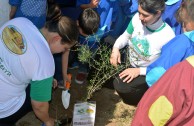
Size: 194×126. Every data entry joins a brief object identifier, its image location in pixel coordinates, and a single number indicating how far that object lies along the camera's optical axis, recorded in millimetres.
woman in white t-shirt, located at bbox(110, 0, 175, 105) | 3011
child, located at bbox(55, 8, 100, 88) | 3127
